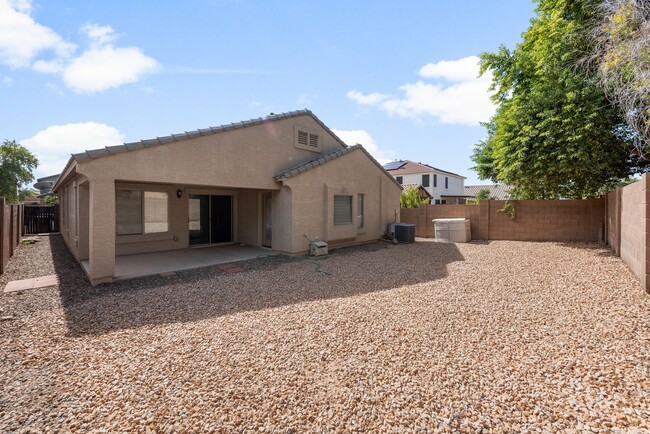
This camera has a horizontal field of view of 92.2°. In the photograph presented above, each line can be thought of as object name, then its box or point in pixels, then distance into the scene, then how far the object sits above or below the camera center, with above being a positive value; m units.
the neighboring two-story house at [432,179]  39.47 +4.53
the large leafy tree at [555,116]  11.05 +3.72
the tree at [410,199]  22.64 +1.05
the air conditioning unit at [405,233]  15.05 -0.94
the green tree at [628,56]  7.93 +4.25
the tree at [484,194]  34.05 +2.20
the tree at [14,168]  26.30 +3.72
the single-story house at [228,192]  7.52 +0.74
